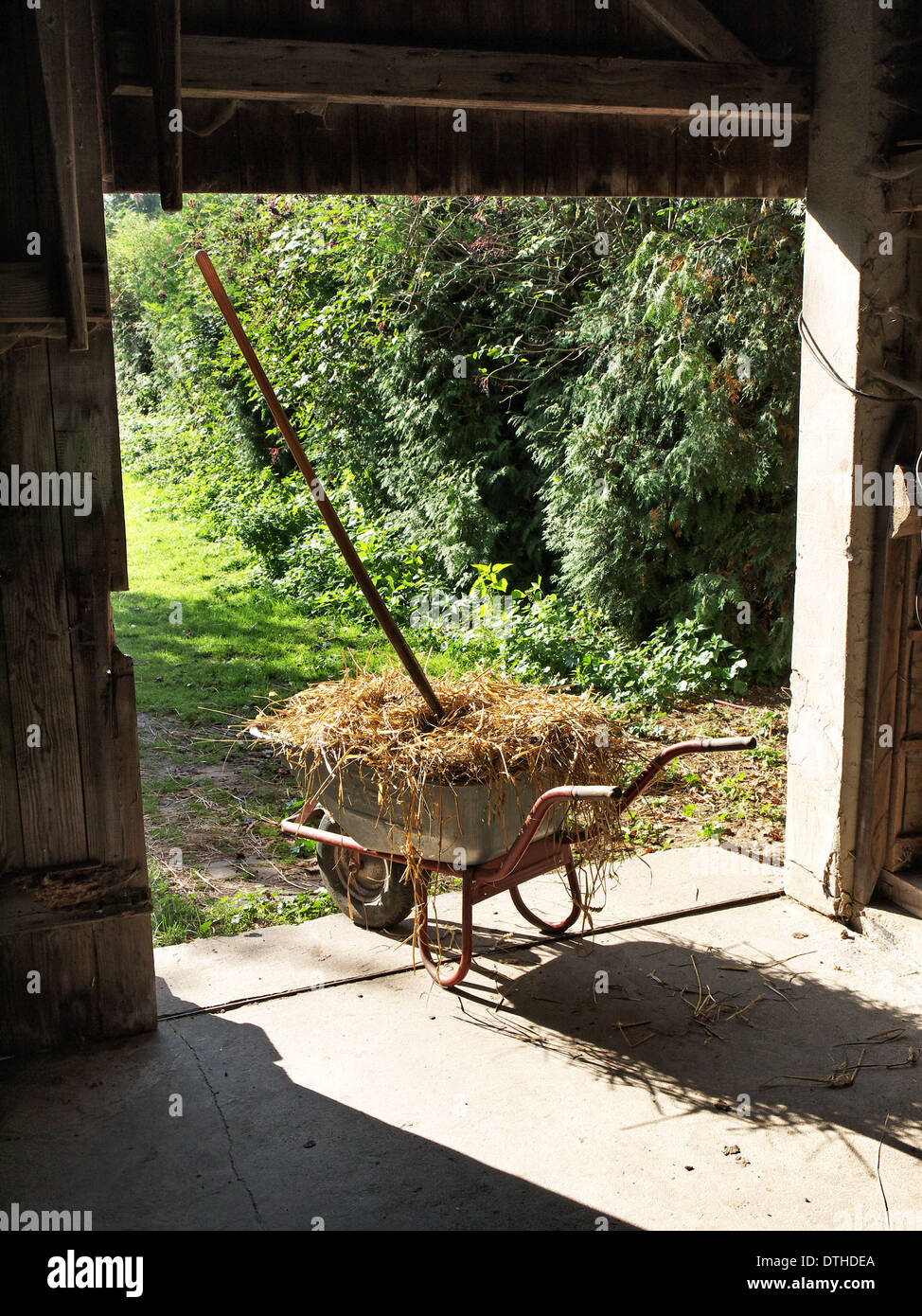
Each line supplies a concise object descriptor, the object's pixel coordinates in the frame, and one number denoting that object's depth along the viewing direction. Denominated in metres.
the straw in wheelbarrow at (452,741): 3.63
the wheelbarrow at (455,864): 3.62
